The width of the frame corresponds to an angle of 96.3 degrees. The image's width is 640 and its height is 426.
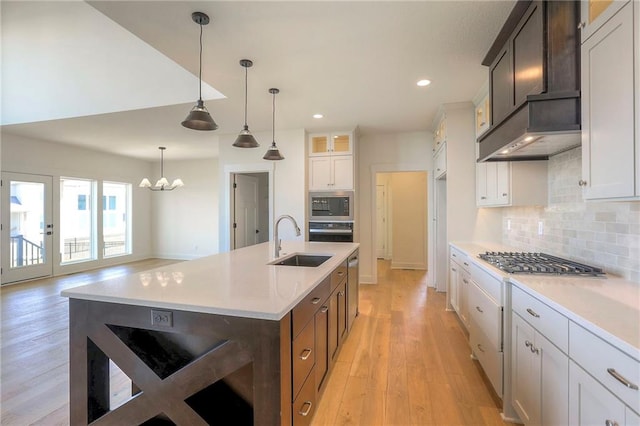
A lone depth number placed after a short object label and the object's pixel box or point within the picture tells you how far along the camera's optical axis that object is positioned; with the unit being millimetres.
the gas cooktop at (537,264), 1757
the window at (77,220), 6184
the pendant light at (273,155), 3344
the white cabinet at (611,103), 1200
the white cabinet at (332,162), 4691
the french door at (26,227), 5183
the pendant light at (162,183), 6102
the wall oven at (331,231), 4734
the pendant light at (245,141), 2807
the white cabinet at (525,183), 2498
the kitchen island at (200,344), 1224
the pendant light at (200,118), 2058
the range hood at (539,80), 1573
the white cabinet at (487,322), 1884
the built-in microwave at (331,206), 4699
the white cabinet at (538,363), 1246
